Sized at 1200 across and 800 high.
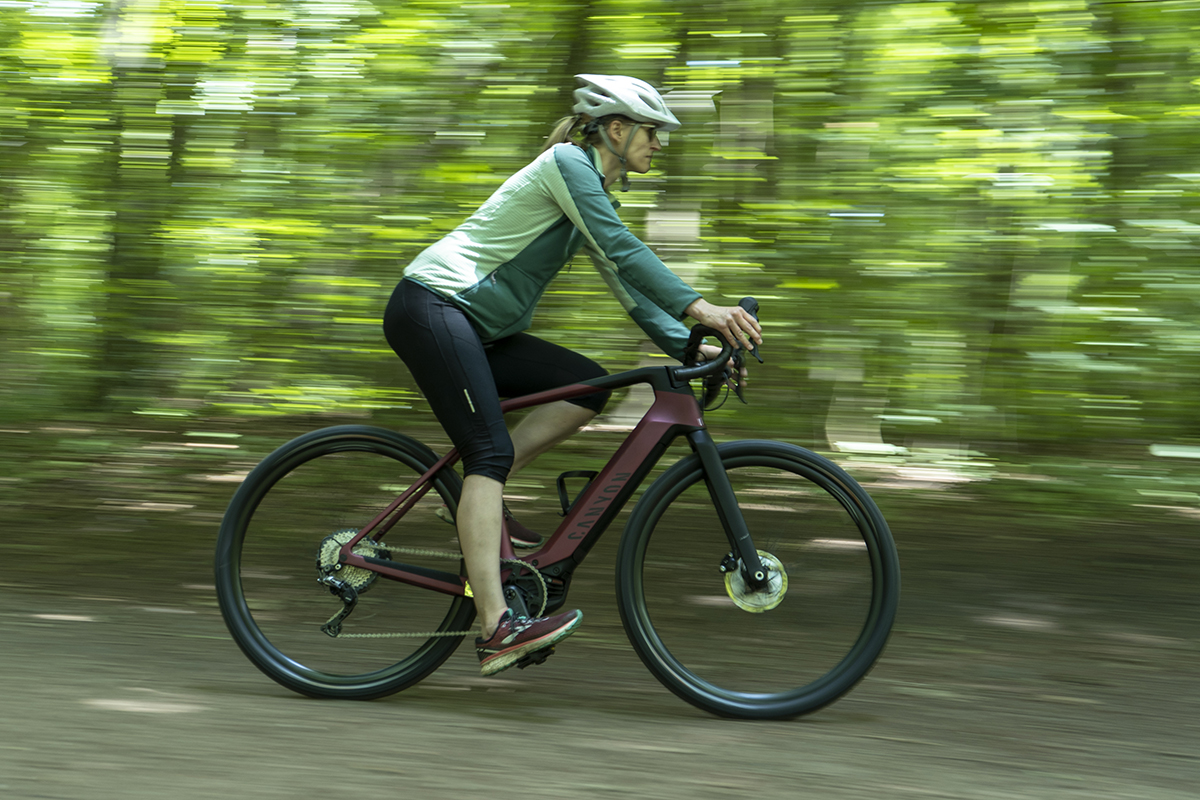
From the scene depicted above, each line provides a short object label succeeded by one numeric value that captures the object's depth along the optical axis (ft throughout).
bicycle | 11.87
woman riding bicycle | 11.55
